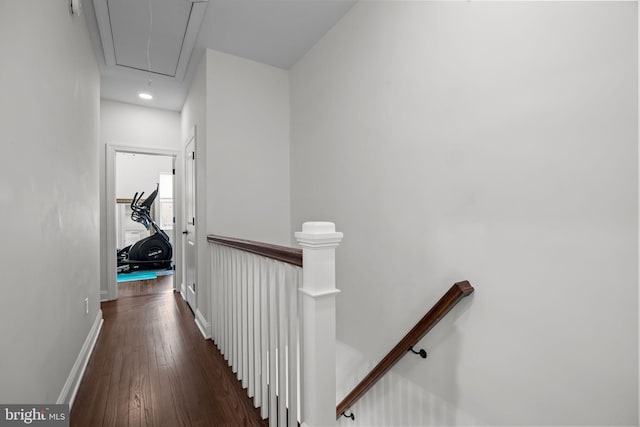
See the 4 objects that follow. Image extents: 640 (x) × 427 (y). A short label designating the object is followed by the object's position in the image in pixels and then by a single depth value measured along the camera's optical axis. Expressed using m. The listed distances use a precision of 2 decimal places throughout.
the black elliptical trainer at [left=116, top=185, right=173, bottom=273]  5.83
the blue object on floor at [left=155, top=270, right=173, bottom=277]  5.78
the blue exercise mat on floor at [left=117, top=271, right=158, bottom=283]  5.32
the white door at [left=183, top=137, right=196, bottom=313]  3.36
